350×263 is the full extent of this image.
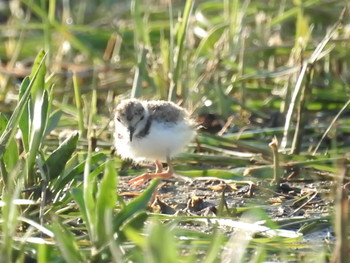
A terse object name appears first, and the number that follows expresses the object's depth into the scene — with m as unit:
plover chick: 8.45
